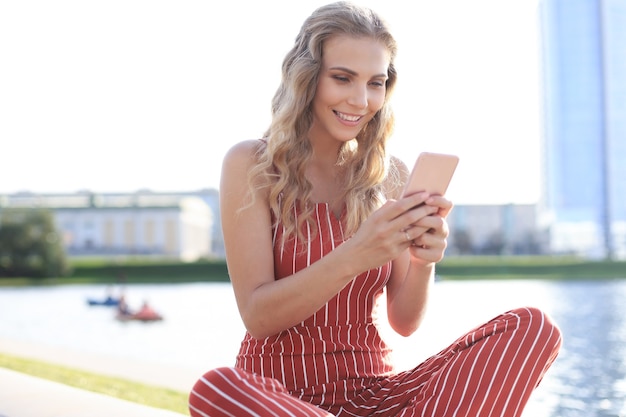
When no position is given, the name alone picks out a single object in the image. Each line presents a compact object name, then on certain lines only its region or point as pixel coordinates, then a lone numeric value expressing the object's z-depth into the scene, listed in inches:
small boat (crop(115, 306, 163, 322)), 704.4
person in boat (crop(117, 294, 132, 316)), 741.9
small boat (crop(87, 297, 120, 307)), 919.7
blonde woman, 65.0
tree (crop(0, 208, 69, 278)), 1628.9
